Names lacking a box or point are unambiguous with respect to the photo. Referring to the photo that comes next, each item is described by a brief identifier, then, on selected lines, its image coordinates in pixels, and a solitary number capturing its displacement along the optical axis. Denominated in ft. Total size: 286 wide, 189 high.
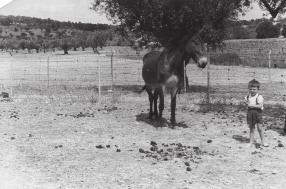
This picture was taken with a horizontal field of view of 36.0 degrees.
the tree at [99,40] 441.68
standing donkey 41.96
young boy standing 35.09
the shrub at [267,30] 258.57
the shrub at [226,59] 176.45
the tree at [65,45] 363.15
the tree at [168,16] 78.43
